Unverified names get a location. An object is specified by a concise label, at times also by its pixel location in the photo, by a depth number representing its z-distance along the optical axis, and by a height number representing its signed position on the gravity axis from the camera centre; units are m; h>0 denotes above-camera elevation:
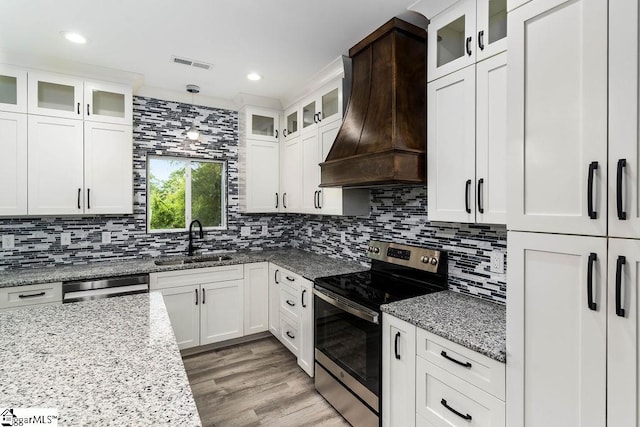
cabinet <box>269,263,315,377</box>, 2.69 -0.94
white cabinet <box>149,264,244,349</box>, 3.02 -0.89
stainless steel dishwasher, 2.59 -0.64
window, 3.52 +0.21
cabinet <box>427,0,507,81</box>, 1.67 +0.99
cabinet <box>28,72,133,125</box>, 2.73 +1.00
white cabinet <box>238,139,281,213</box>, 3.68 +0.40
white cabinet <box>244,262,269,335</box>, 3.40 -0.92
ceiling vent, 2.70 +1.27
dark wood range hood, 2.01 +0.65
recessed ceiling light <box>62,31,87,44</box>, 2.28 +1.25
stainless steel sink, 3.30 -0.52
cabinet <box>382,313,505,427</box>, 1.37 -0.81
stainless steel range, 1.95 -0.71
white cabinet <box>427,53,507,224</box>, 1.63 +0.37
